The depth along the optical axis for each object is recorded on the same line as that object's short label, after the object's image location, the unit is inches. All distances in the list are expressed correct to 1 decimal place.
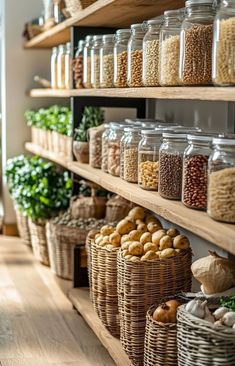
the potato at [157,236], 119.7
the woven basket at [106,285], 127.6
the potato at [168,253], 113.4
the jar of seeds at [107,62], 143.6
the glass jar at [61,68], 196.7
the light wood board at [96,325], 118.3
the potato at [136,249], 116.7
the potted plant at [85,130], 163.8
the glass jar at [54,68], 204.1
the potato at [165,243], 117.3
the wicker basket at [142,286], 111.7
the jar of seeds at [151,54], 115.7
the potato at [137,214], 136.9
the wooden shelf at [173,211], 83.1
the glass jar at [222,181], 87.0
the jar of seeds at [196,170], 97.5
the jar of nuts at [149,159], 118.1
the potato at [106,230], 134.6
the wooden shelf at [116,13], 127.9
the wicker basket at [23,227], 215.6
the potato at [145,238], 121.0
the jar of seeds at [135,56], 125.6
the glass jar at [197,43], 97.2
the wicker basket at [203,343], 84.9
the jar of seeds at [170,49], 105.2
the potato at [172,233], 120.6
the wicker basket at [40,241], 193.3
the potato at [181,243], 116.6
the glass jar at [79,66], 163.2
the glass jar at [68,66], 188.1
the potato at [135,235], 124.0
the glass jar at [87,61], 155.9
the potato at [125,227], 131.0
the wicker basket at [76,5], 157.8
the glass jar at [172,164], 106.7
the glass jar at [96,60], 150.1
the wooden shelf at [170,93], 84.7
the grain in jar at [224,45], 86.4
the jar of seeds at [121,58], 135.0
